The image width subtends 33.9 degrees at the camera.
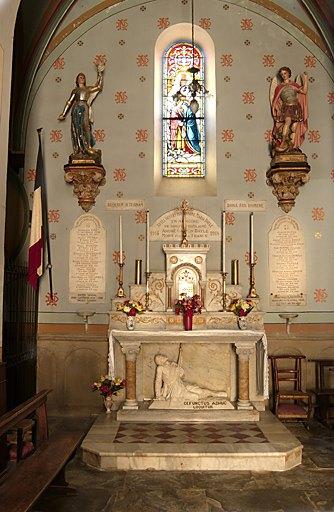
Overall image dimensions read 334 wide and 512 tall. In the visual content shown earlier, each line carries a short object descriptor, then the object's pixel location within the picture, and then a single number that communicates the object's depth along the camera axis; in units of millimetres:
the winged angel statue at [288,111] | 9297
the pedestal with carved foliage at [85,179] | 9242
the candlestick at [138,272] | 9227
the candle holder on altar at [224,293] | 9036
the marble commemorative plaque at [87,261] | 9430
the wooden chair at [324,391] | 8445
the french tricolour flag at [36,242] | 8781
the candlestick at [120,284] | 9172
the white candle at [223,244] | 9299
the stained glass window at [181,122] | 9992
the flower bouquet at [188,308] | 8625
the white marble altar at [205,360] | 8297
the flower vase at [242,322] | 8727
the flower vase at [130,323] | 8602
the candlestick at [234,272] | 9234
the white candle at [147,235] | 9398
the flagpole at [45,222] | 9273
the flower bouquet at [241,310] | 8680
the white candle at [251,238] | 9367
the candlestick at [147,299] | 9062
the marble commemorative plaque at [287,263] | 9375
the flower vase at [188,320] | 8625
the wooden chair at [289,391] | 8062
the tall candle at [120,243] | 9266
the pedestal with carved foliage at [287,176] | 9133
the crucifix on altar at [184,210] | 9289
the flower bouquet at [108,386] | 8070
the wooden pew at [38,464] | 3913
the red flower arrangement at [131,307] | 8570
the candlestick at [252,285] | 9172
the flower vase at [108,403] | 8289
